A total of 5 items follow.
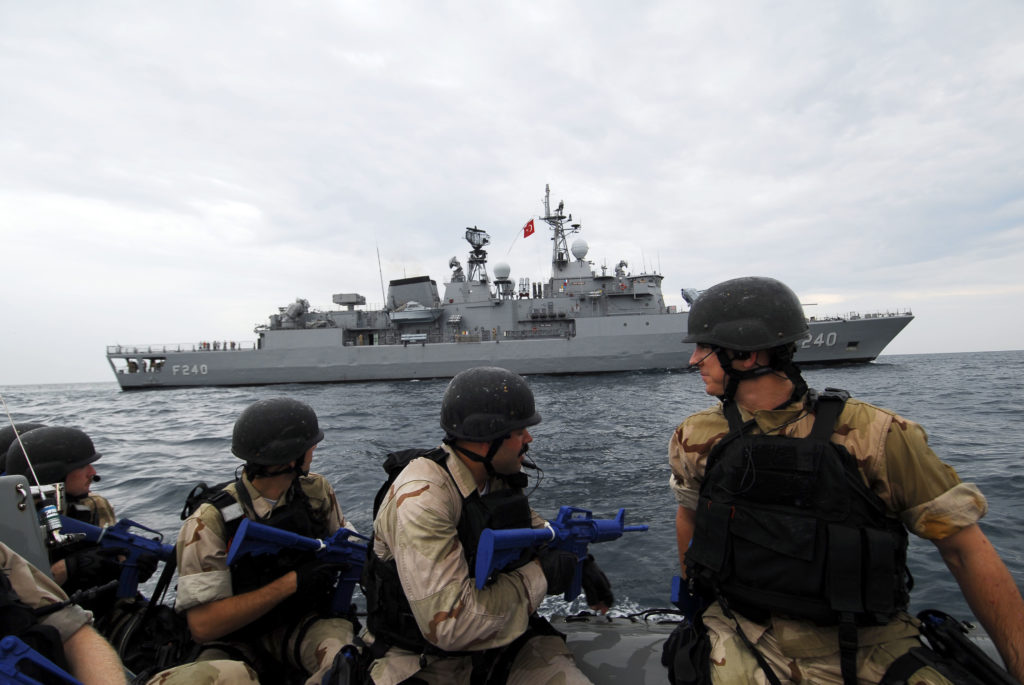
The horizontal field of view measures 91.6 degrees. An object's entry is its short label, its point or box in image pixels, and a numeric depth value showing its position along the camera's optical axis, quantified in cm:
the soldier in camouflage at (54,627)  133
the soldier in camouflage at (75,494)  241
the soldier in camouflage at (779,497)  137
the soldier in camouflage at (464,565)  157
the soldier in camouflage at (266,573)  203
